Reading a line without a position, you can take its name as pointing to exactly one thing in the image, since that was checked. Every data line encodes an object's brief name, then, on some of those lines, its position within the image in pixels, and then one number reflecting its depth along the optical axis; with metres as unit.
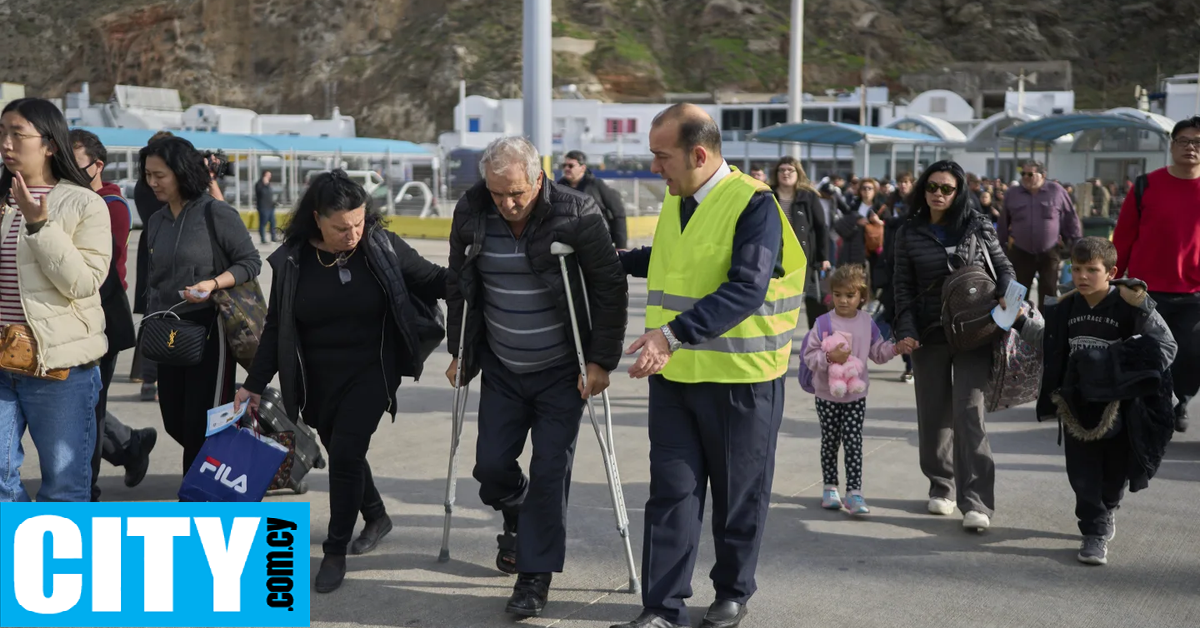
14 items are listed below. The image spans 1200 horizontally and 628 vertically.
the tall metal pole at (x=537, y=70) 9.66
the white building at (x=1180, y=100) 55.47
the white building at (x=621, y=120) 68.19
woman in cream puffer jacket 4.17
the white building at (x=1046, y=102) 70.75
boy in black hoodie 5.04
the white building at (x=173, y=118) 51.22
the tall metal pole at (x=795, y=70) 20.59
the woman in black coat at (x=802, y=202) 8.96
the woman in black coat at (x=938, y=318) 5.46
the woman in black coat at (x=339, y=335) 4.62
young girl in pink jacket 5.69
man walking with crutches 4.33
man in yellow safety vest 4.04
